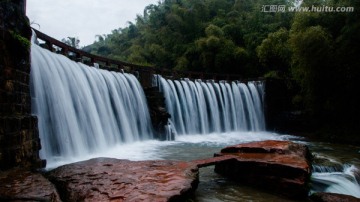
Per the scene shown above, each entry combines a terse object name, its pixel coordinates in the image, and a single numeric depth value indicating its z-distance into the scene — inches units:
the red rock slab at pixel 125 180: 153.2
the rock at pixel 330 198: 199.3
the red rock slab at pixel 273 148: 260.8
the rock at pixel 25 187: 125.5
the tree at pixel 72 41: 2150.3
